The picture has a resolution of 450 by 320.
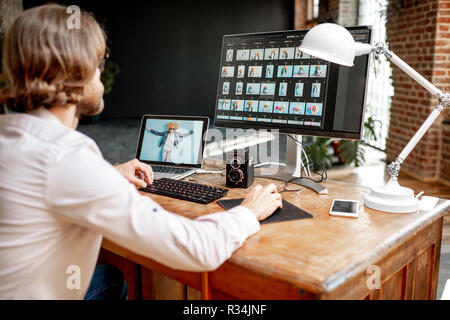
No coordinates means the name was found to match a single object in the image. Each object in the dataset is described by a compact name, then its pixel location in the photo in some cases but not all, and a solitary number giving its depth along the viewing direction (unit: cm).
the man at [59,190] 81
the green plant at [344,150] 476
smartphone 123
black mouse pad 121
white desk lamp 123
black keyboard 141
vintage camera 157
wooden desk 91
